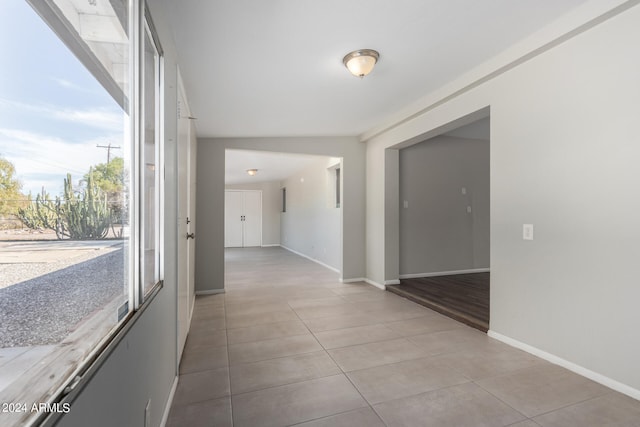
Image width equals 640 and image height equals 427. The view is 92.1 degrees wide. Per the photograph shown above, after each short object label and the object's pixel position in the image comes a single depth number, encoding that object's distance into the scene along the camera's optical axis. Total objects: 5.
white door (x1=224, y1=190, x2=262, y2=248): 10.18
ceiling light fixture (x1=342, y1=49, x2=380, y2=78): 2.41
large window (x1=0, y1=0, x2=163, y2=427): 0.50
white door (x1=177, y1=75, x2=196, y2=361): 2.35
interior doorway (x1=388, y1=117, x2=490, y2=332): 5.01
